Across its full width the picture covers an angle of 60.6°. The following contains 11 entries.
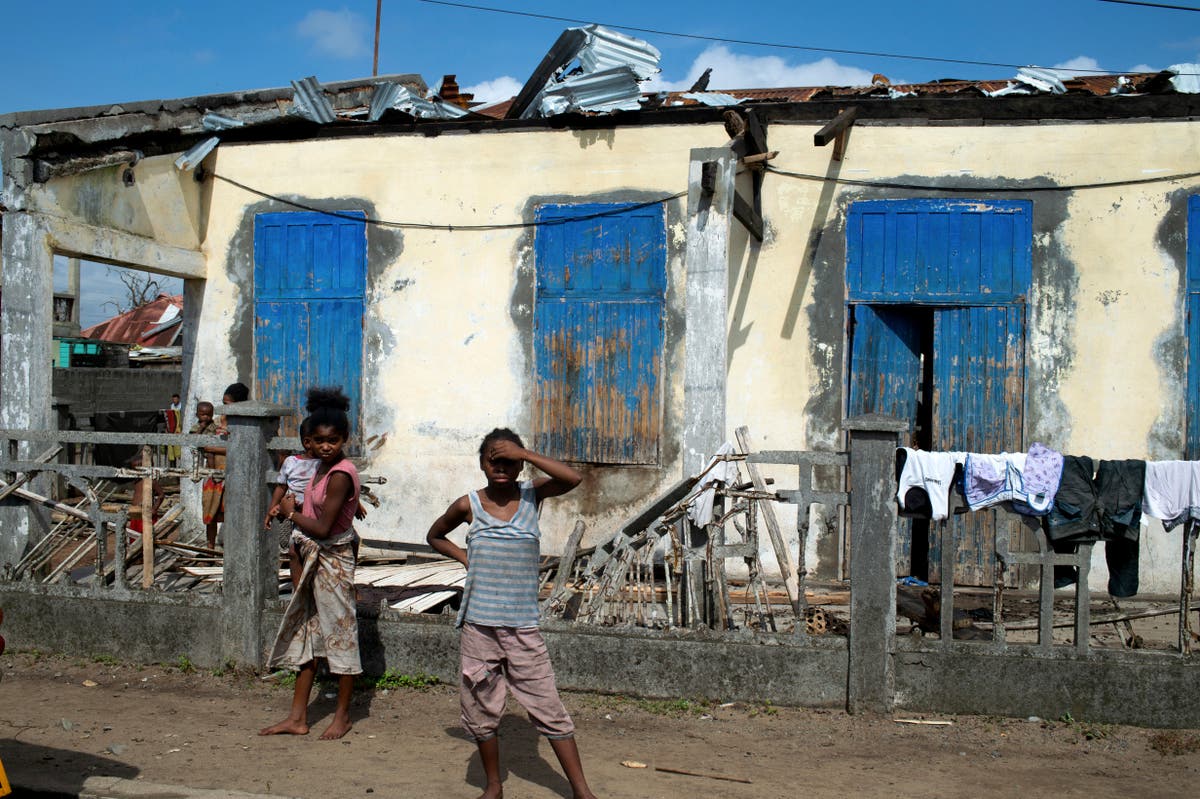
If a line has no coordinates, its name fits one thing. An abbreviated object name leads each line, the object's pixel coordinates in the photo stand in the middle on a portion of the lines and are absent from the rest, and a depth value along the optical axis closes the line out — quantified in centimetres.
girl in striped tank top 403
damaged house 798
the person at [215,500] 781
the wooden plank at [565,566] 566
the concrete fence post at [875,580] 497
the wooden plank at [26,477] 639
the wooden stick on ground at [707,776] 434
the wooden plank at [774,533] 568
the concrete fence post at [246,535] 569
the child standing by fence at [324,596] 486
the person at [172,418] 1545
